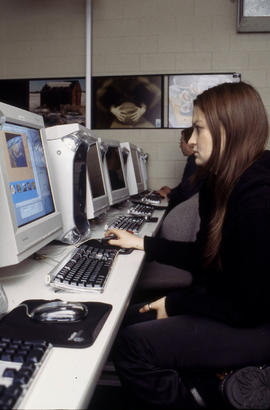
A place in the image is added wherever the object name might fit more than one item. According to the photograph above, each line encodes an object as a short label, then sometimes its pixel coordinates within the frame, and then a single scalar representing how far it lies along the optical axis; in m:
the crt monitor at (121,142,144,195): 3.39
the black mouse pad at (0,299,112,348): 0.77
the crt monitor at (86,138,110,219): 1.85
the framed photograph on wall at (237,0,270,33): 3.64
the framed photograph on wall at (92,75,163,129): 4.39
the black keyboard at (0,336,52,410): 0.54
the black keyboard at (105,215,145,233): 1.92
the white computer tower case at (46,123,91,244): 1.62
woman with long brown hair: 1.05
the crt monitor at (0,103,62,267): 1.05
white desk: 0.59
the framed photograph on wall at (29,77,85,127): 4.48
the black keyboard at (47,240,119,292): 1.06
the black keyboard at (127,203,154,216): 2.58
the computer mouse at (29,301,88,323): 0.85
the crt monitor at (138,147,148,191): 4.01
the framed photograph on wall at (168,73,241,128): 4.30
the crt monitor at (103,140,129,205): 2.49
